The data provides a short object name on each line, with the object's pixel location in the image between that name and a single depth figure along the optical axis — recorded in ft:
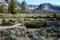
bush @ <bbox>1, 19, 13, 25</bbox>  20.87
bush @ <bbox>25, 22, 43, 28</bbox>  18.57
